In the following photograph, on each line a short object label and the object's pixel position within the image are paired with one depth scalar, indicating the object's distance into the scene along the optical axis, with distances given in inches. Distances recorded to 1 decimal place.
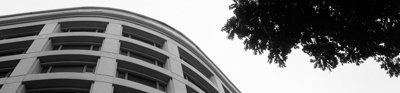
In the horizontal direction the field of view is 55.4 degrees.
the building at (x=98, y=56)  607.2
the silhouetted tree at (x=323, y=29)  383.6
